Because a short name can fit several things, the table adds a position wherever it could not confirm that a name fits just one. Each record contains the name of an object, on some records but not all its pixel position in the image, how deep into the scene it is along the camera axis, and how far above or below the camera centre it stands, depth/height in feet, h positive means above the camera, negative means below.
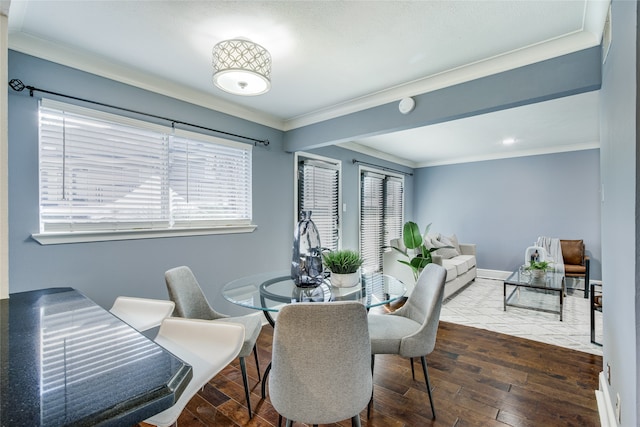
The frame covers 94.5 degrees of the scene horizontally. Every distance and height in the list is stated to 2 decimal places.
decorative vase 6.64 -0.83
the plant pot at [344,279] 6.61 -1.45
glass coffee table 12.08 -3.83
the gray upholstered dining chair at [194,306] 6.04 -1.99
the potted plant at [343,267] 6.60 -1.15
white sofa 14.10 -2.63
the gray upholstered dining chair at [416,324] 5.60 -2.35
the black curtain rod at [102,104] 6.18 +2.76
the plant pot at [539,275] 12.57 -2.57
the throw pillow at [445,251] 16.65 -2.08
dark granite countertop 1.65 -1.10
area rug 9.70 -4.03
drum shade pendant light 5.75 +3.01
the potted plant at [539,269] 12.51 -2.30
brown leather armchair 14.46 -2.34
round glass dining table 5.76 -1.67
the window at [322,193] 12.89 +1.05
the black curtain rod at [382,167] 16.12 +2.96
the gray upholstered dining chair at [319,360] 3.78 -1.91
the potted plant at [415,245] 12.57 -1.32
